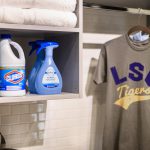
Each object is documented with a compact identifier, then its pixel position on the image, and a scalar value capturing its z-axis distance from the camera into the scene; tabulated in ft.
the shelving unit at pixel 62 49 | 4.14
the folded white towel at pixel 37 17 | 3.94
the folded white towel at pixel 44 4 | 4.00
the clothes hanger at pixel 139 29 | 5.65
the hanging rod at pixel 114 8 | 5.51
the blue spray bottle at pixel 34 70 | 4.47
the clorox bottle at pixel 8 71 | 4.08
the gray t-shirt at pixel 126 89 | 5.60
